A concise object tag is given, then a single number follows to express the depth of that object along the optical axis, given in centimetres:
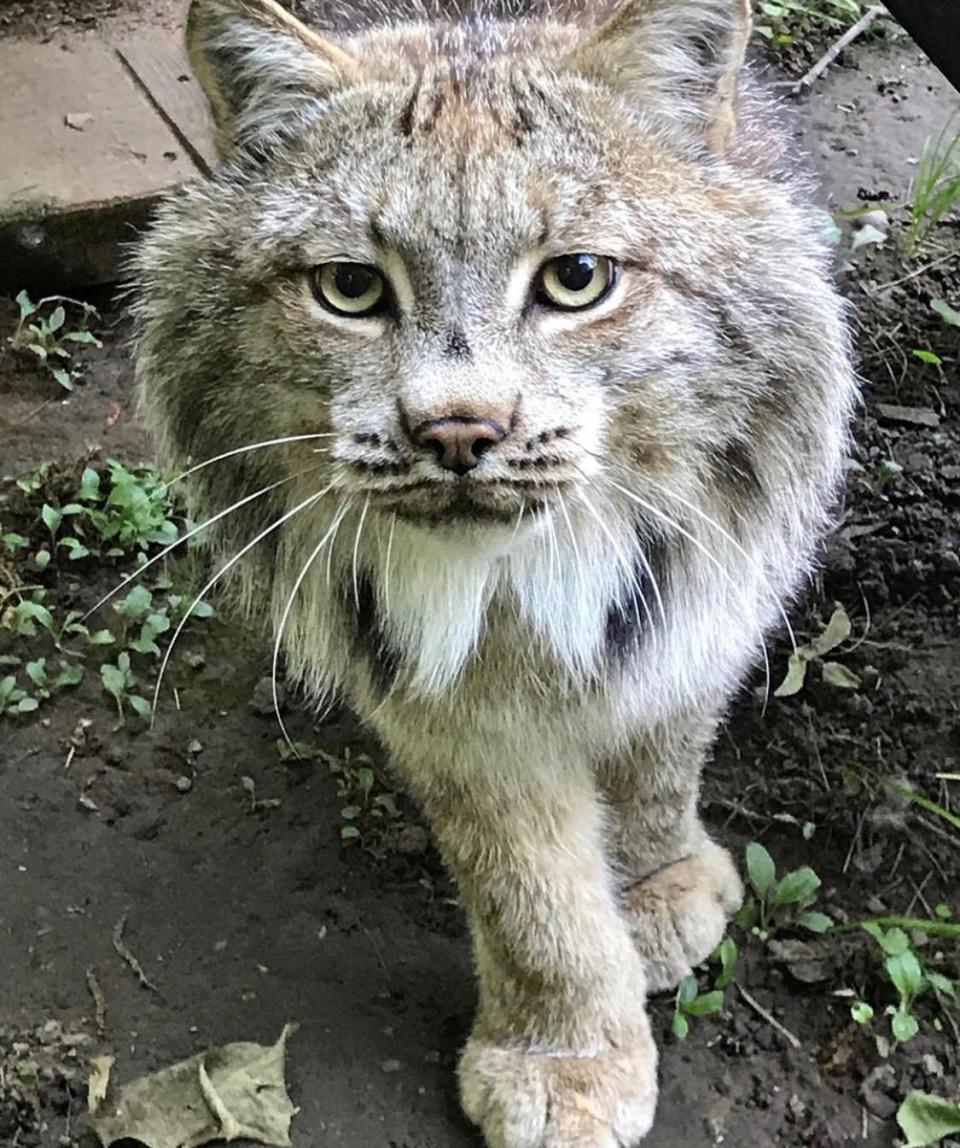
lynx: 150
